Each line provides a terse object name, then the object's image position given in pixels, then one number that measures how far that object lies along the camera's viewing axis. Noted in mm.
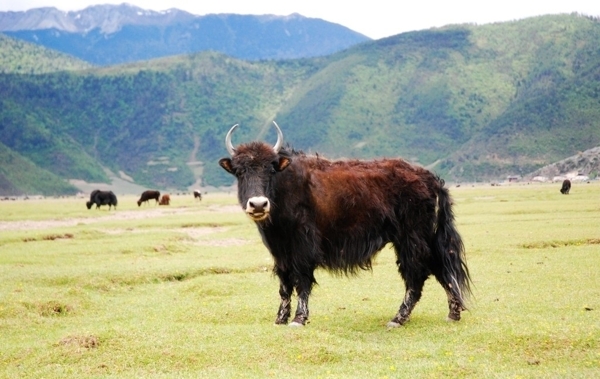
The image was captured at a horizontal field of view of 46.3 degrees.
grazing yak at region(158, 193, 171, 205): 68750
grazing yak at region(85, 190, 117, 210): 60062
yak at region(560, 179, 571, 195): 57744
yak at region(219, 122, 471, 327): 11367
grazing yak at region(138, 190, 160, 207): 68500
